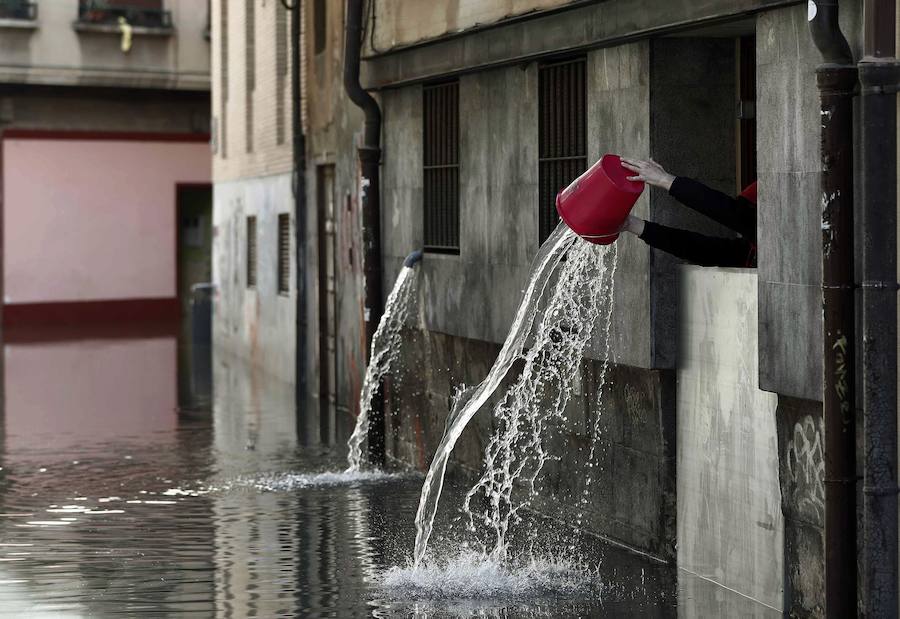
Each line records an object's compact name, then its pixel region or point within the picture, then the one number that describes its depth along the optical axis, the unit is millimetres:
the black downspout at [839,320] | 7176
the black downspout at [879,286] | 6930
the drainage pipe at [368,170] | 14469
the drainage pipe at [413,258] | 13680
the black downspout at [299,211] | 19469
